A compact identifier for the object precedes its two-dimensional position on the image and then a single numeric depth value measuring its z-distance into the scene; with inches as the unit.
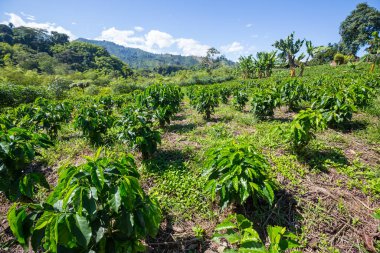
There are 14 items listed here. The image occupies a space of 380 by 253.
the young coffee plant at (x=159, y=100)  267.3
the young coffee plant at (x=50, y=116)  236.1
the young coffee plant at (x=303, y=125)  165.2
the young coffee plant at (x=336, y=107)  228.7
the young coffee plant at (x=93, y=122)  217.9
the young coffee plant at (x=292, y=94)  332.2
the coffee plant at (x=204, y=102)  321.7
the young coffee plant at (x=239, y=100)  364.2
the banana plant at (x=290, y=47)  1296.4
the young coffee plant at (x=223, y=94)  466.9
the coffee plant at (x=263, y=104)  289.0
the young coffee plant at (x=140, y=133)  177.2
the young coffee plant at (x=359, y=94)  260.5
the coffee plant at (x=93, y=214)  69.4
